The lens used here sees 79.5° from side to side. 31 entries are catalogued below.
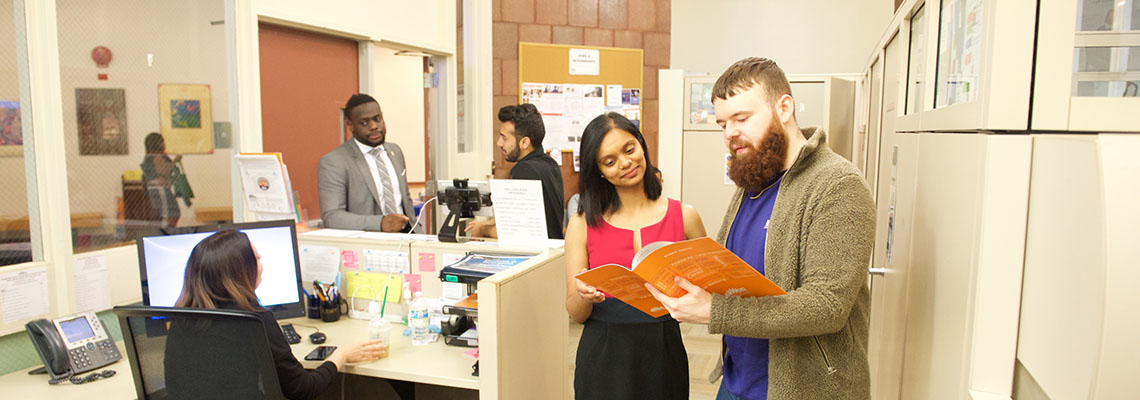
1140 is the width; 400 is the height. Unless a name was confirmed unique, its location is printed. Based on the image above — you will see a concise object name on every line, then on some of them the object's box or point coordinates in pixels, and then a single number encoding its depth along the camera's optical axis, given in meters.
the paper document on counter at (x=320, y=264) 2.71
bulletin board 5.33
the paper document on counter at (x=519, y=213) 2.38
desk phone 2.07
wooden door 3.52
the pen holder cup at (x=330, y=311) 2.64
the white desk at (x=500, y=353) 1.88
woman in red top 1.83
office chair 1.63
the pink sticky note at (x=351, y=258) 2.68
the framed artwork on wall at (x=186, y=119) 2.90
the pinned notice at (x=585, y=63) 5.41
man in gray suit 3.27
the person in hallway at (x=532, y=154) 3.53
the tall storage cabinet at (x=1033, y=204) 0.63
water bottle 2.37
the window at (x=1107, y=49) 0.74
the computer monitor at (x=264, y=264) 2.19
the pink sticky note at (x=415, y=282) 2.62
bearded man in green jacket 1.16
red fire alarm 2.58
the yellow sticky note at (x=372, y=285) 2.64
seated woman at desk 1.82
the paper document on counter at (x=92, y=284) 2.43
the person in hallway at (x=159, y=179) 2.80
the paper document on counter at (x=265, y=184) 2.85
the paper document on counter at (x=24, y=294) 2.19
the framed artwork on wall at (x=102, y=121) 2.51
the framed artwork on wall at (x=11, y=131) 2.25
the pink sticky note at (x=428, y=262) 2.59
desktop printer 2.25
